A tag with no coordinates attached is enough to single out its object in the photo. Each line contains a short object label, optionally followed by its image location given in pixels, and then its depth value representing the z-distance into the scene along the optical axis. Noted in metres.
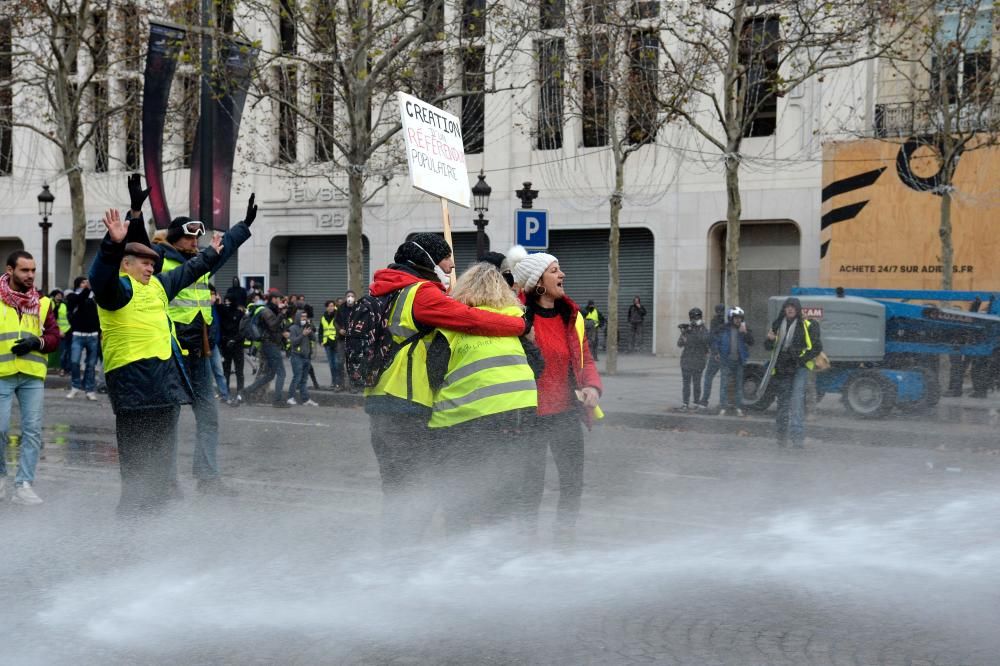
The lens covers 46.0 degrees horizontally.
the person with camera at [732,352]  15.04
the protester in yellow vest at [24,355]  7.32
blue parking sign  14.74
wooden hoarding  23.42
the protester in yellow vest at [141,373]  5.94
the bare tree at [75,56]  22.05
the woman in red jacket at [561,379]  5.75
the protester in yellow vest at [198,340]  6.97
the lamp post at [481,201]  20.36
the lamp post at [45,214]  26.81
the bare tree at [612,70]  18.06
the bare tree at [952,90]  18.47
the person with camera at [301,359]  16.12
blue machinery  14.31
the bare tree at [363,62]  17.30
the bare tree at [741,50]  15.10
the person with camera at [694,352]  15.45
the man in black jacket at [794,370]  11.55
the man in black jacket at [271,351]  15.41
